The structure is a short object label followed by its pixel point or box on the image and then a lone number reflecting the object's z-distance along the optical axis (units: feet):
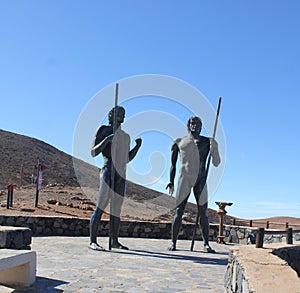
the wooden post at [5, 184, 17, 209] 49.13
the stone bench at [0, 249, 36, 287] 13.07
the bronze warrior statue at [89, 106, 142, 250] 23.18
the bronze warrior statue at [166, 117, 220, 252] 24.53
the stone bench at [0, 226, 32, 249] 14.34
